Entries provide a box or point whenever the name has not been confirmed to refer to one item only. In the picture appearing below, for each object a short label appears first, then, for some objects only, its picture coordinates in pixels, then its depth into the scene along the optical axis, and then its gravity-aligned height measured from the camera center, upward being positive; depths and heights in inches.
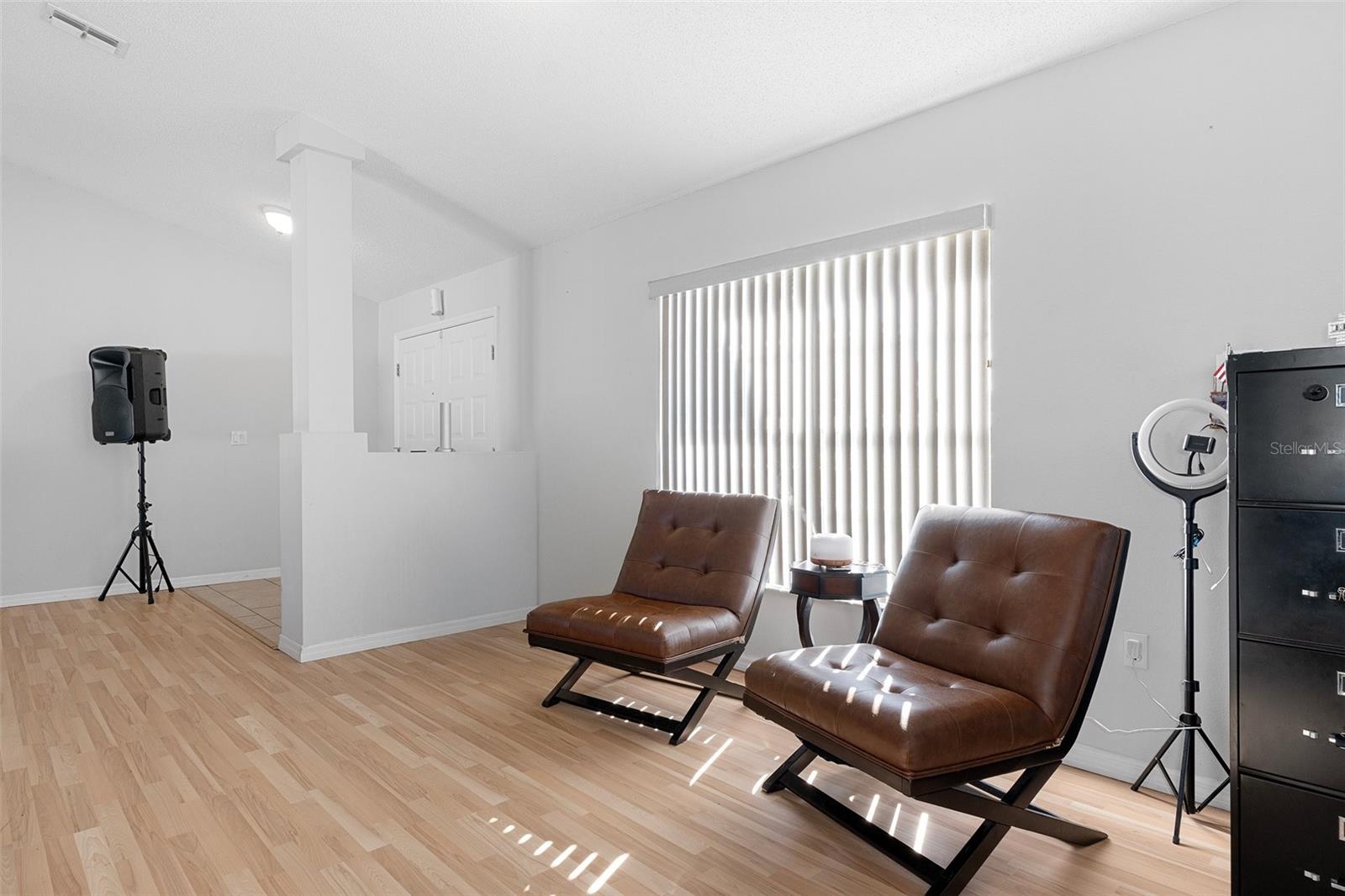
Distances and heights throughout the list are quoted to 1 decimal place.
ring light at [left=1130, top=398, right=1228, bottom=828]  85.7 -5.2
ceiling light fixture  209.8 +63.0
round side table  113.0 -21.8
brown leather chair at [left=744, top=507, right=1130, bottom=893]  71.4 -25.5
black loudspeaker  208.4 +14.3
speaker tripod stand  215.0 -31.8
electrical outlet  99.2 -27.6
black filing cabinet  64.0 -15.7
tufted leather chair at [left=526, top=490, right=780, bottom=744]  112.0 -26.3
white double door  223.3 +17.9
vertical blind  118.7 +9.3
